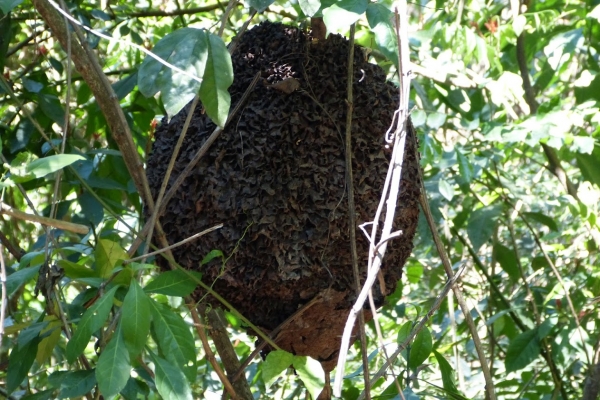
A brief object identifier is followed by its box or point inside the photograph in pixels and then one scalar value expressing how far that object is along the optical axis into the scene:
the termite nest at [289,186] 2.42
